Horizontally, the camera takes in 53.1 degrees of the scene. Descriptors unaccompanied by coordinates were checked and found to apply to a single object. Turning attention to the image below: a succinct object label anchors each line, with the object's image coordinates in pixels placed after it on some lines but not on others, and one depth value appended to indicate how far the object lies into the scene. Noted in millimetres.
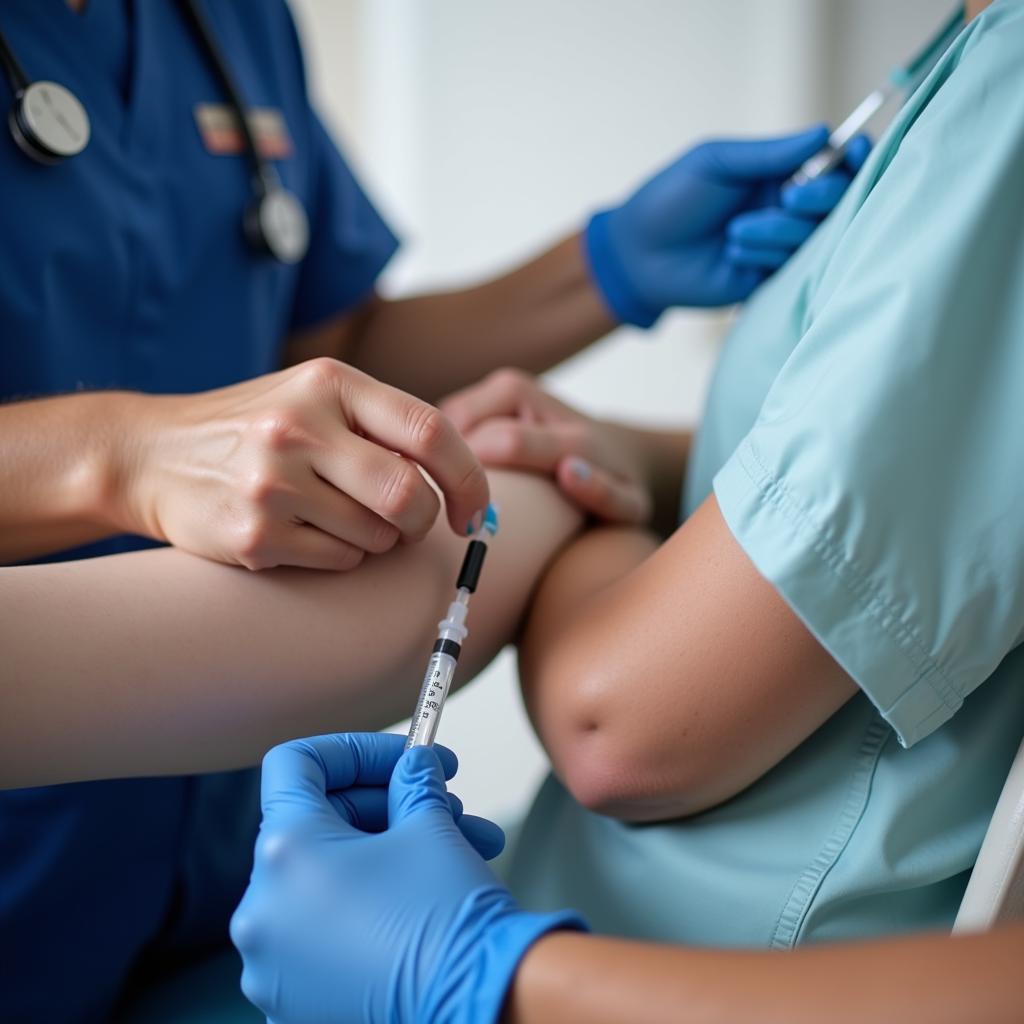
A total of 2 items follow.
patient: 547
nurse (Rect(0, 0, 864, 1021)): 657
